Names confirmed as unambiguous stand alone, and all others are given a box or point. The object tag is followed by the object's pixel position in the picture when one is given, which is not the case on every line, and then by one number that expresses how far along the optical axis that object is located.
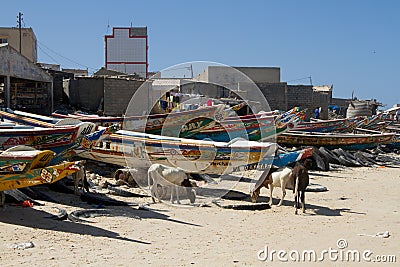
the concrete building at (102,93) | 21.30
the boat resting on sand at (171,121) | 17.05
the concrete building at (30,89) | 18.80
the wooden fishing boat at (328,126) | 25.73
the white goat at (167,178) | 11.29
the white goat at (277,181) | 11.30
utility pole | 30.17
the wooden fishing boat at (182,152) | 12.16
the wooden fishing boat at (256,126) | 19.41
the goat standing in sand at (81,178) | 11.10
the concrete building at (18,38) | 30.72
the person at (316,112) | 30.72
